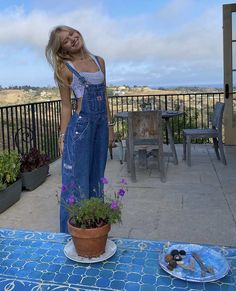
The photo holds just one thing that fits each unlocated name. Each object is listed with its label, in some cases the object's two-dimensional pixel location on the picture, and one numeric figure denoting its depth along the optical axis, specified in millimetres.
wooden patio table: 4738
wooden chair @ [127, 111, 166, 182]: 4090
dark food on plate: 1279
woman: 1982
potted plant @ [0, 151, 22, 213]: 3271
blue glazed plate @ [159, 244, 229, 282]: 1213
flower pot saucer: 1352
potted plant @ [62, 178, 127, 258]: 1346
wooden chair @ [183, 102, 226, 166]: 4742
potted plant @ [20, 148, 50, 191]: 3861
